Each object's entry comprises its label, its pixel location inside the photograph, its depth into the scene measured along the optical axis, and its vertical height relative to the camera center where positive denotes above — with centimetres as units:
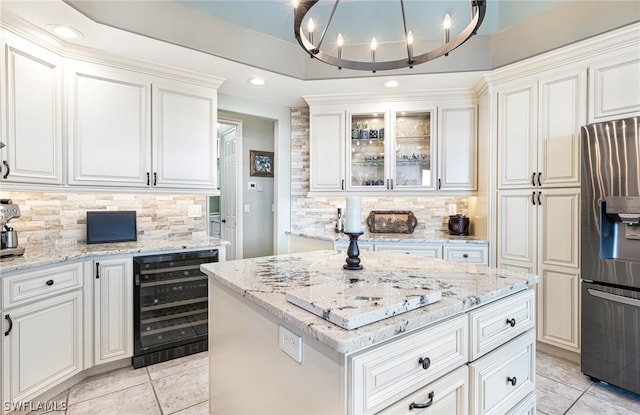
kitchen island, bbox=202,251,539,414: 92 -48
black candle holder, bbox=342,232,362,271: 159 -27
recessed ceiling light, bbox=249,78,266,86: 309 +123
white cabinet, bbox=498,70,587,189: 250 +64
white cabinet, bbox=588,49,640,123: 221 +86
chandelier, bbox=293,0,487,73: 135 +81
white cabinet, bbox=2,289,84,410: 177 -85
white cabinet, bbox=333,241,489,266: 308 -43
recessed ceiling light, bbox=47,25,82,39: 213 +120
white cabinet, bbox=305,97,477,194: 340 +67
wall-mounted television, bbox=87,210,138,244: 258 -17
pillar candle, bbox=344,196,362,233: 150 -5
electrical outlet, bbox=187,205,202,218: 322 -5
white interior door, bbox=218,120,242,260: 456 +29
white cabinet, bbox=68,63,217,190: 244 +64
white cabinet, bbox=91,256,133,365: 227 -75
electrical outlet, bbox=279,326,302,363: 103 -47
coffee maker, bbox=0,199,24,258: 194 -17
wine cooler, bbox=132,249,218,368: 243 -81
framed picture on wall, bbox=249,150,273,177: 470 +65
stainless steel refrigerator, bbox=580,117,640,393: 205 -32
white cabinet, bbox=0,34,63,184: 202 +63
